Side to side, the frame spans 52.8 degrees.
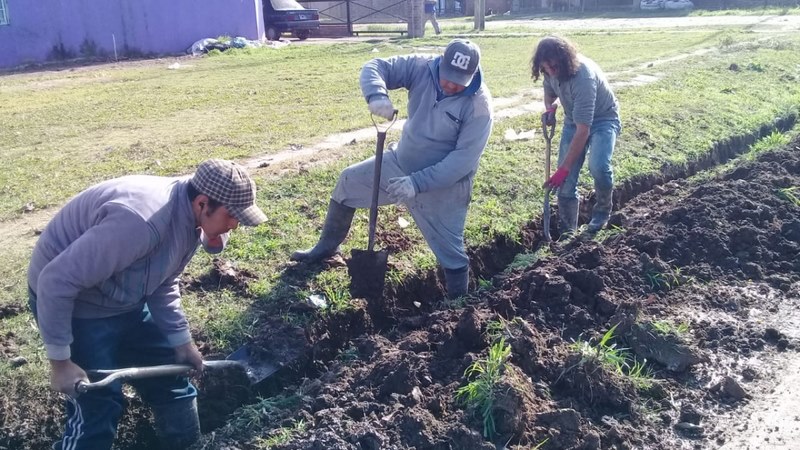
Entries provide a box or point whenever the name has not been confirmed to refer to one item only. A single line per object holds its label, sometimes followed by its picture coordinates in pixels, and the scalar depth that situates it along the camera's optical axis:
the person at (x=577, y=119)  6.39
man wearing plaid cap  3.34
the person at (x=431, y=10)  29.42
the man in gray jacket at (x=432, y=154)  5.25
